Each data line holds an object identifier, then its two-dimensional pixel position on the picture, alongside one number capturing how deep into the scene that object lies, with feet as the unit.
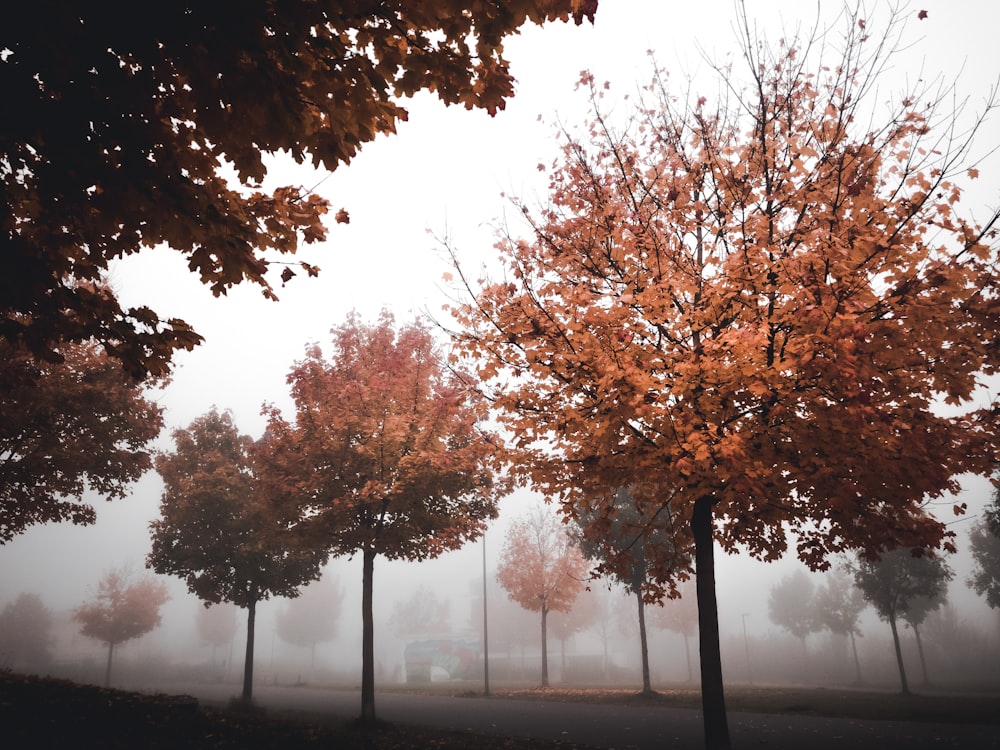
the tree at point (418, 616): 243.19
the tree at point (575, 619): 152.46
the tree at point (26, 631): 153.58
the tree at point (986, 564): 94.52
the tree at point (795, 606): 158.71
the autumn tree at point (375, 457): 37.22
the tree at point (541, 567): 87.40
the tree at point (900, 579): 80.59
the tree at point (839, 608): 130.72
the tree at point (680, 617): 150.05
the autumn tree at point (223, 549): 57.11
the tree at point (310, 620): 203.10
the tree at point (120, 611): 114.62
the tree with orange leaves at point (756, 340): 14.99
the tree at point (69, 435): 34.68
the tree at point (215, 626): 193.57
